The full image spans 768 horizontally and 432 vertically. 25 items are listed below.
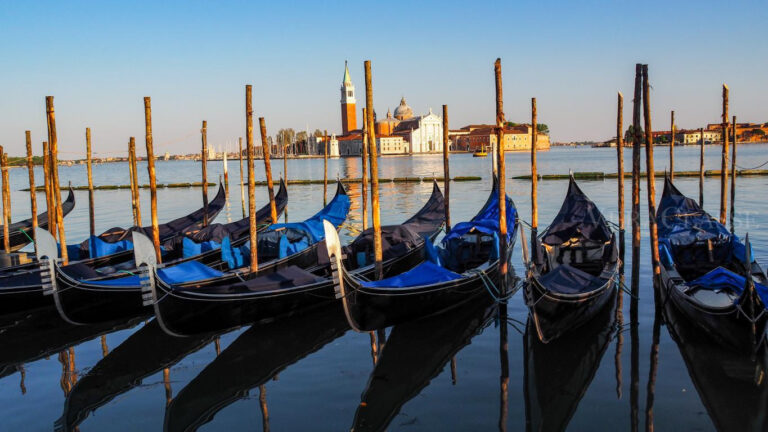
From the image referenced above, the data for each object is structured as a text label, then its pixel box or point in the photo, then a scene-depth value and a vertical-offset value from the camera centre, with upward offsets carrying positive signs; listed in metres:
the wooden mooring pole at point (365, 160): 8.10 +0.09
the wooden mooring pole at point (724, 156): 10.48 -0.01
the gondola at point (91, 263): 7.76 -1.38
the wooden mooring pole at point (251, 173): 8.25 -0.07
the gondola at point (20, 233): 13.41 -1.32
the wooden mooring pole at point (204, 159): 13.55 +0.27
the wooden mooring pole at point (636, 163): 6.90 -0.05
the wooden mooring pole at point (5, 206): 12.13 -0.67
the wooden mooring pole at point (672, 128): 13.81 +0.67
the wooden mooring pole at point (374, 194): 7.54 -0.37
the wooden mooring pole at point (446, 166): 11.77 -0.05
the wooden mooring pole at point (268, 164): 11.97 +0.08
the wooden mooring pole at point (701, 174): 13.09 -0.40
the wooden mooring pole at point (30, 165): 11.13 +0.19
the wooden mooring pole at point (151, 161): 9.14 +0.15
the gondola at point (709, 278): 5.45 -1.35
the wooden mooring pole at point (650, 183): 7.00 -0.30
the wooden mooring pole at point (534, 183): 9.36 -0.36
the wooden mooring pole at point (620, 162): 9.59 -0.06
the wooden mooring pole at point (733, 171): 11.93 -0.30
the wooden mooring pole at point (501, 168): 7.09 -0.07
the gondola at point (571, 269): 5.95 -1.32
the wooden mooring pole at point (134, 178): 10.30 -0.12
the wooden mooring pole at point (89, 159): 12.49 +0.29
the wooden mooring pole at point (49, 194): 10.38 -0.35
